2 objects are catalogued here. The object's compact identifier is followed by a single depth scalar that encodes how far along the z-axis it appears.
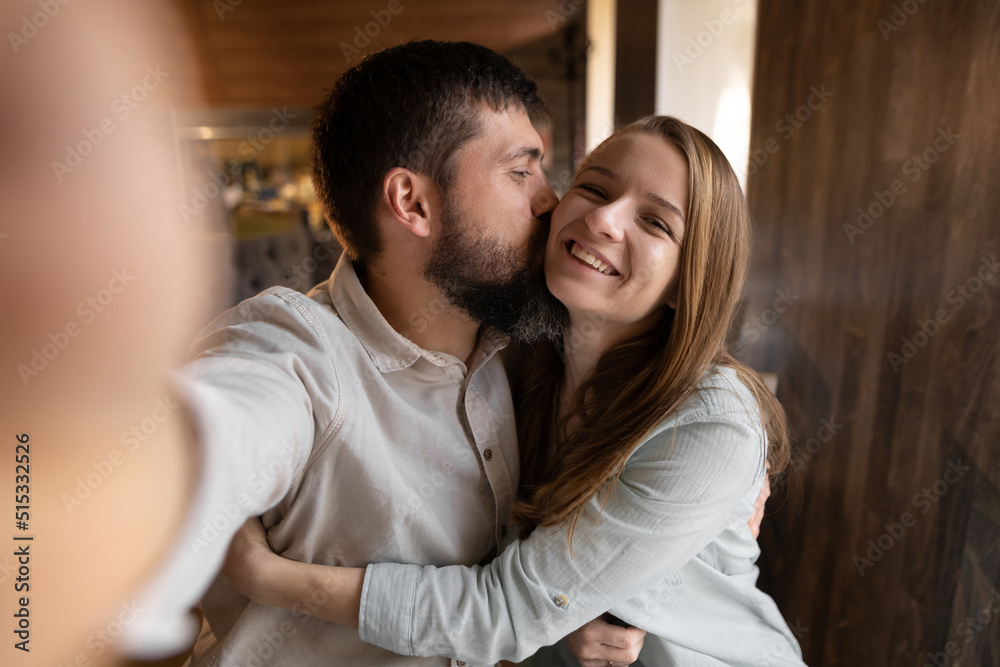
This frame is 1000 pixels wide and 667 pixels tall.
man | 0.95
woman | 0.93
